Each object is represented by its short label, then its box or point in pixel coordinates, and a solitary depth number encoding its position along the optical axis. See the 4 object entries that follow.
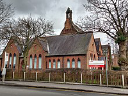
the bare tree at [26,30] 25.47
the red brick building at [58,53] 31.84
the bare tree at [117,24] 17.06
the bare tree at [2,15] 21.42
